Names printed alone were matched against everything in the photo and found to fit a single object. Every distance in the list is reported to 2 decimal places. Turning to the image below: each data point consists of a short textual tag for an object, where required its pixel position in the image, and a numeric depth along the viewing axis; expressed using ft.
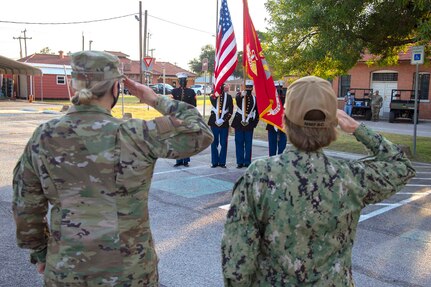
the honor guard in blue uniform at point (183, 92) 31.86
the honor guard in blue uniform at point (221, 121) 32.35
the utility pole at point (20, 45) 243.62
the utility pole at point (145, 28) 116.61
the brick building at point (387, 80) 84.94
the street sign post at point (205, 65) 58.10
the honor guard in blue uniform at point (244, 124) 32.71
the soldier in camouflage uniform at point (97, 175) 6.61
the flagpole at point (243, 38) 28.54
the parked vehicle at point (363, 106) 83.46
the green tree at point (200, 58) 303.42
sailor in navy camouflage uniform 6.01
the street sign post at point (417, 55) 35.45
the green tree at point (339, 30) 36.52
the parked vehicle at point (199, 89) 202.68
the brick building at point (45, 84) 142.00
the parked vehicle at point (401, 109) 78.41
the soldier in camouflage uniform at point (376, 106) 82.23
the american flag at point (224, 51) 30.48
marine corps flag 26.68
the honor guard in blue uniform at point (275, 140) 33.37
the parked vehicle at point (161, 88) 157.73
